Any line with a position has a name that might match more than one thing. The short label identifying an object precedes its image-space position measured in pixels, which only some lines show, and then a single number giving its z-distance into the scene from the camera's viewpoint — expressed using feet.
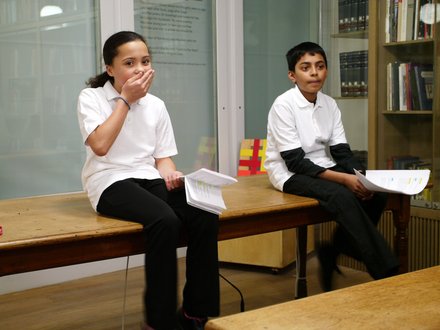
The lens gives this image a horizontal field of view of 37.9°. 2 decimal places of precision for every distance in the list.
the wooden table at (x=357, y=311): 3.76
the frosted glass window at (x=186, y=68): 12.58
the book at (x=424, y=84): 10.86
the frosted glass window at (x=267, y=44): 14.07
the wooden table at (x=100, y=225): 6.10
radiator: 10.32
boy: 8.13
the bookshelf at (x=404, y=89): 10.82
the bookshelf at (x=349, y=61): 12.09
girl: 6.64
